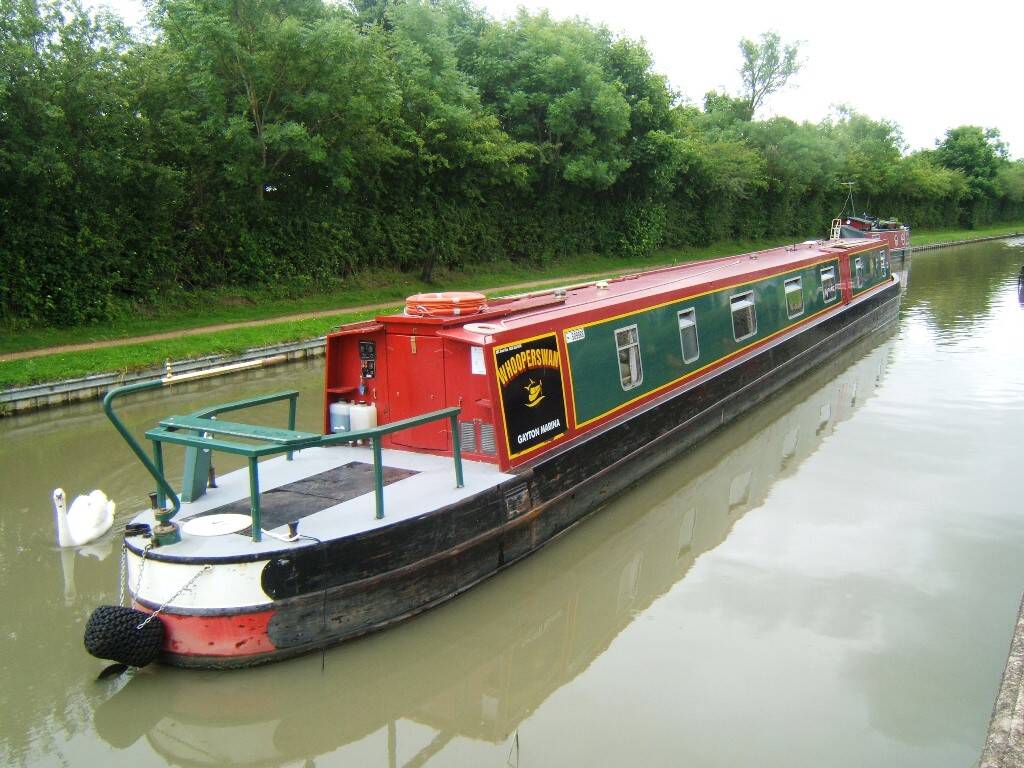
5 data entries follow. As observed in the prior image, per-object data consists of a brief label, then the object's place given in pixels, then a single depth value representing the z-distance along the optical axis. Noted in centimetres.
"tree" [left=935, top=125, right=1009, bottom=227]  5419
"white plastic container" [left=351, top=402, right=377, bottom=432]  655
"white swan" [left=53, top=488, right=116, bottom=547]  625
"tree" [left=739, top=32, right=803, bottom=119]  4250
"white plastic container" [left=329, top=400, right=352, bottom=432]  662
